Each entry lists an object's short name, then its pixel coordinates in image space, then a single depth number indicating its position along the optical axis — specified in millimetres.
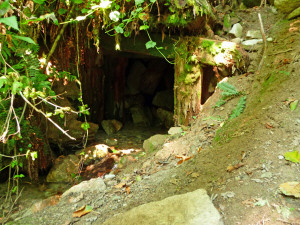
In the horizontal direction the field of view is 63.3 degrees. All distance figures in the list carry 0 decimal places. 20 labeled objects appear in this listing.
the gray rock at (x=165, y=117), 8262
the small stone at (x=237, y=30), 5186
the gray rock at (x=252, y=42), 4848
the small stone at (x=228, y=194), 2027
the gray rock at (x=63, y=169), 4516
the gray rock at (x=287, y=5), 4485
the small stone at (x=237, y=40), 4996
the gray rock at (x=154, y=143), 4297
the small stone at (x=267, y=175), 2081
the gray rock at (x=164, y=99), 8594
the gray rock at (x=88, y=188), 3305
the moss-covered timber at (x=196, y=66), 4281
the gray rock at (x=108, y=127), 7074
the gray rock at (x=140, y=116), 8594
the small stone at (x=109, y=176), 3756
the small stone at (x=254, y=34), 5016
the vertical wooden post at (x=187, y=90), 4617
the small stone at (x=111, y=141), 6059
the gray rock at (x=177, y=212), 1788
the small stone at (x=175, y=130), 4455
